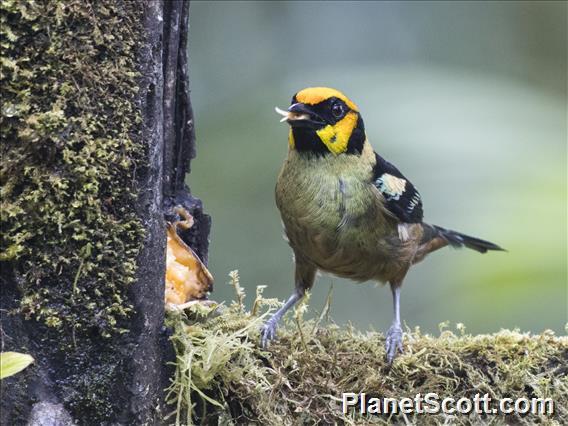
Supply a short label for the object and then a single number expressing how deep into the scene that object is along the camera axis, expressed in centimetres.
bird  759
